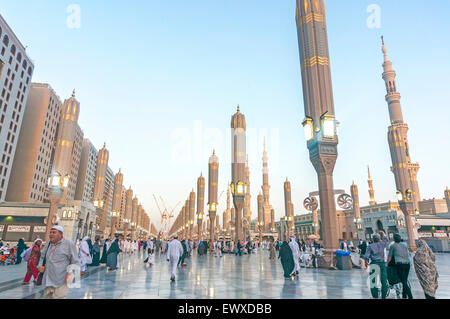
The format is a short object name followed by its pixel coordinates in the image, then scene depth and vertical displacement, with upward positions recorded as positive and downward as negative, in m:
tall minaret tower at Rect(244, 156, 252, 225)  121.64 +18.05
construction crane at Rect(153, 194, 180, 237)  182.38 +13.49
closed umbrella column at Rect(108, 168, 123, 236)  42.44 +7.15
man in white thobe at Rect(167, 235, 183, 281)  11.45 -0.68
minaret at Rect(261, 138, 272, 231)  124.88 +19.59
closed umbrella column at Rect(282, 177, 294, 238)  51.76 +7.36
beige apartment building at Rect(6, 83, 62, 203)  63.91 +21.57
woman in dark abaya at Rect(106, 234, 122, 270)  14.67 -1.07
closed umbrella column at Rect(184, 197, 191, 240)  94.52 +7.38
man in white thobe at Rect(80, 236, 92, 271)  12.46 -0.88
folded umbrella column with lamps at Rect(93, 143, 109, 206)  44.51 +11.48
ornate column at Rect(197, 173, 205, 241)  55.91 +8.33
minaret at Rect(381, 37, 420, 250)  36.75 +9.70
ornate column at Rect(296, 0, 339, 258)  15.27 +8.24
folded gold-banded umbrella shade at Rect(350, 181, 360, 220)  75.54 +10.53
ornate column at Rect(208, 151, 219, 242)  47.55 +9.60
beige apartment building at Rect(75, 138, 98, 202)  101.50 +23.88
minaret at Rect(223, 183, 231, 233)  114.62 +7.97
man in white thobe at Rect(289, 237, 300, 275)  12.18 -0.70
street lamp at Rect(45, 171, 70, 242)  19.27 +3.35
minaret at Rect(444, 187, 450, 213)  80.19 +12.36
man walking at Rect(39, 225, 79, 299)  4.32 -0.47
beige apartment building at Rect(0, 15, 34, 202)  53.12 +29.35
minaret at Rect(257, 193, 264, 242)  83.04 +9.45
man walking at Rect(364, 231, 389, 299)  7.00 -0.57
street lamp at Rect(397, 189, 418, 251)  36.34 +3.86
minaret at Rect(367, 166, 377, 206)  118.69 +17.43
